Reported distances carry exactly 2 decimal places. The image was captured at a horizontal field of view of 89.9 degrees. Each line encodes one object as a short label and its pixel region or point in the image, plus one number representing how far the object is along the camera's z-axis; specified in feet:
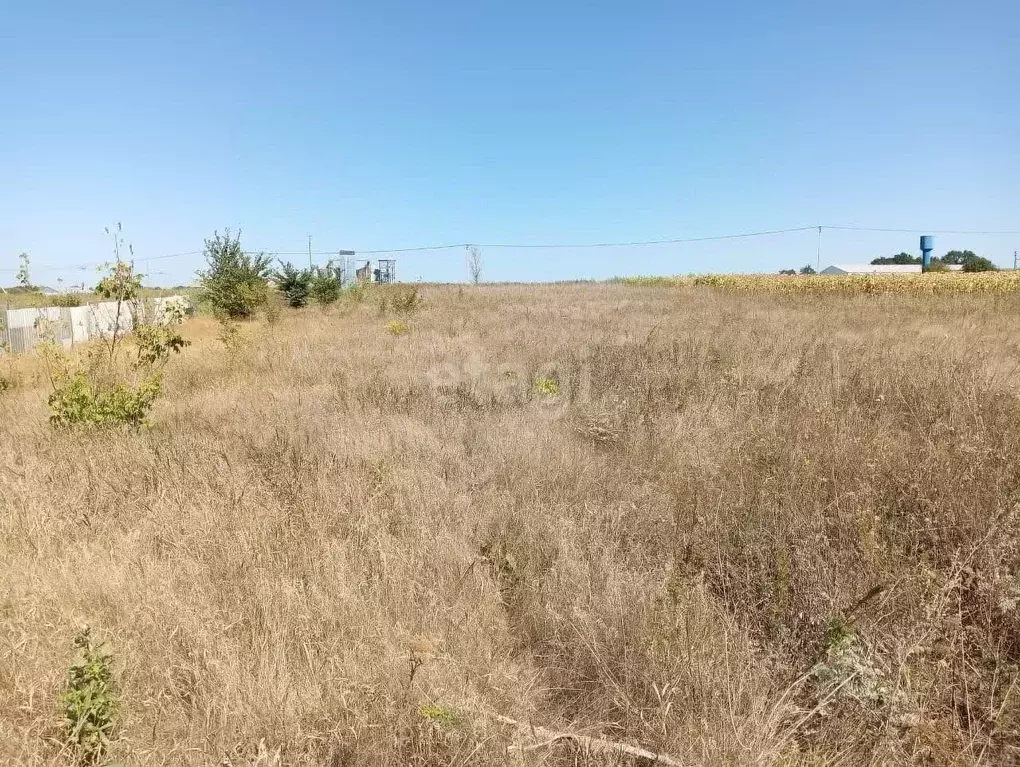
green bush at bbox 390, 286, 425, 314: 44.98
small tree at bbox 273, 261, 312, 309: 63.87
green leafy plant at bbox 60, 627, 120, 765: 5.07
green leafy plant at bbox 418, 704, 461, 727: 5.06
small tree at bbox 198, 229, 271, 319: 58.29
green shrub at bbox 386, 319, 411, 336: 32.68
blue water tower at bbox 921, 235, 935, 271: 129.70
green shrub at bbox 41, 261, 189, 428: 14.26
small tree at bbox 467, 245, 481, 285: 146.92
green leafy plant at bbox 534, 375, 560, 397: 17.81
